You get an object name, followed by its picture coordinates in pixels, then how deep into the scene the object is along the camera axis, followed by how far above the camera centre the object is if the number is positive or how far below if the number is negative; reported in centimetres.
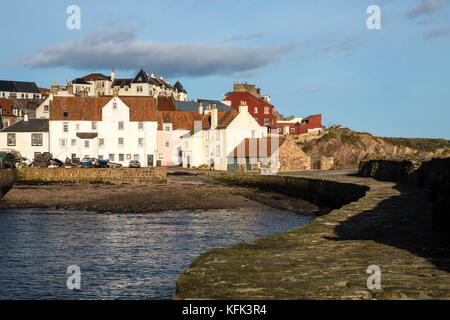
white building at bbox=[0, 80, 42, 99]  17188 +2350
